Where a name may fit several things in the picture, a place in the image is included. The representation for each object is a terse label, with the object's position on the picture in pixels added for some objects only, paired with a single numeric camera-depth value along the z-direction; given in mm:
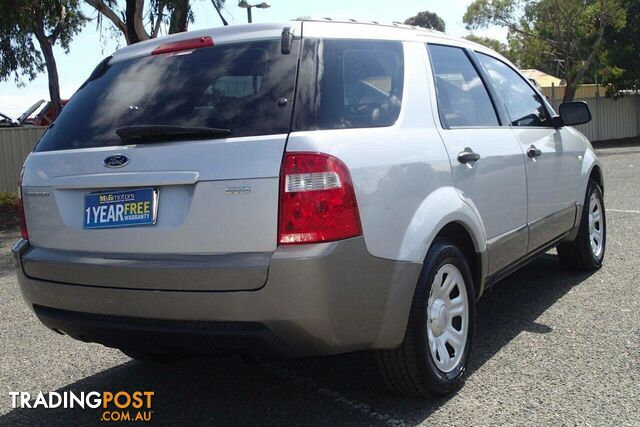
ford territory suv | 3012
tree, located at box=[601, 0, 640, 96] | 28875
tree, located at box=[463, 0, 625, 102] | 27344
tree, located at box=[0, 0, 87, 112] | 14242
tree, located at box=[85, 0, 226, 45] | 15688
